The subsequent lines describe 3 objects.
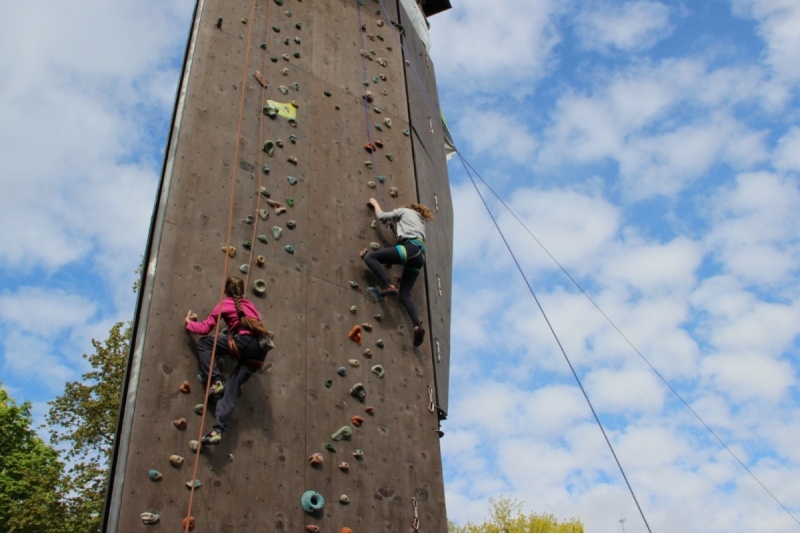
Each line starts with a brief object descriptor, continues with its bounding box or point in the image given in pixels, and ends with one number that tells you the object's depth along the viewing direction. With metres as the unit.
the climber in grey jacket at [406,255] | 5.16
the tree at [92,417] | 9.95
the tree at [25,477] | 9.90
